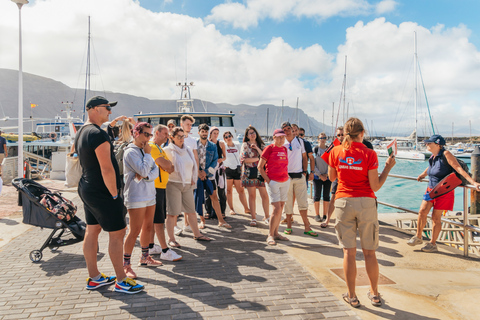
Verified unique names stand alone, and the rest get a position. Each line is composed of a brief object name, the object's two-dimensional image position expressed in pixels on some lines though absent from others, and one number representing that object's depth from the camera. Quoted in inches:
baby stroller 176.4
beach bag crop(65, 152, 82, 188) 176.9
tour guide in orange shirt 126.3
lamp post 450.5
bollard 404.7
